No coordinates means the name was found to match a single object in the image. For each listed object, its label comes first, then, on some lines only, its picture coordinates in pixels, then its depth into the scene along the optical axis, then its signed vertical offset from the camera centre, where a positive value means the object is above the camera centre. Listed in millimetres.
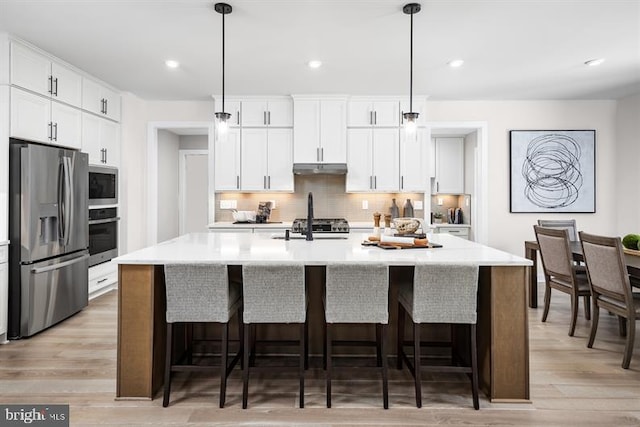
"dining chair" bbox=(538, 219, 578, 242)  4465 -195
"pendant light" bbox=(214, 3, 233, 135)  2786 +693
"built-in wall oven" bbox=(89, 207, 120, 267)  4414 -327
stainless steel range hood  5137 +502
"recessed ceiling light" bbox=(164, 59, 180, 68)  3920 +1425
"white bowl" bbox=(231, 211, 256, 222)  5266 -123
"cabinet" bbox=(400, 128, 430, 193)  5230 +527
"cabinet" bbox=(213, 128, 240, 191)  5266 +562
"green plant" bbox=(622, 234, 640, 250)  3395 -290
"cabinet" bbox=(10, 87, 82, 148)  3363 +796
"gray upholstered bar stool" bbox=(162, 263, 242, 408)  2225 -527
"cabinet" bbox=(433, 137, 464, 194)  6613 +686
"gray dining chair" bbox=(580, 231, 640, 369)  2766 -547
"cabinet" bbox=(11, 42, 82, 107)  3373 +1205
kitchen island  2262 -609
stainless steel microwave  4391 +243
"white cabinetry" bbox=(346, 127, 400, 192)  5234 +709
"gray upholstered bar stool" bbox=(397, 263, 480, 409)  2205 -518
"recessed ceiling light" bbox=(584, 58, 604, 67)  3885 +1436
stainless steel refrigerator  3311 -254
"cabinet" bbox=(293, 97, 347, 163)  5180 +1038
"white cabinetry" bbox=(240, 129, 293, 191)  5270 +618
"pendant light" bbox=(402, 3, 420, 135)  2781 +684
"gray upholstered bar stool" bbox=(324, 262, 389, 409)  2209 -504
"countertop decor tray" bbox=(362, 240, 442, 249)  2684 -262
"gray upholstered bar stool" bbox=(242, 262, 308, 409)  2223 -509
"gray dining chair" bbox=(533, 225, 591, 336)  3420 -559
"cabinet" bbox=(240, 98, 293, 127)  5258 +1236
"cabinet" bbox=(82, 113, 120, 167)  4355 +766
